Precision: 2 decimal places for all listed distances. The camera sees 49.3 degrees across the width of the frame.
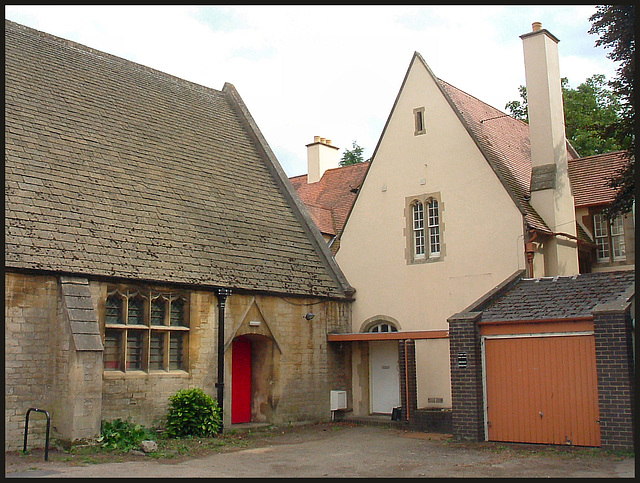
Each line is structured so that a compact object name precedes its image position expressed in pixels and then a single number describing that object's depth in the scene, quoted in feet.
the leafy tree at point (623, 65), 48.34
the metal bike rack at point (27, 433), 39.66
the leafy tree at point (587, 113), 97.50
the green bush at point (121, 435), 44.52
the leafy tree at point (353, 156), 153.58
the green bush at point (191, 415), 50.24
